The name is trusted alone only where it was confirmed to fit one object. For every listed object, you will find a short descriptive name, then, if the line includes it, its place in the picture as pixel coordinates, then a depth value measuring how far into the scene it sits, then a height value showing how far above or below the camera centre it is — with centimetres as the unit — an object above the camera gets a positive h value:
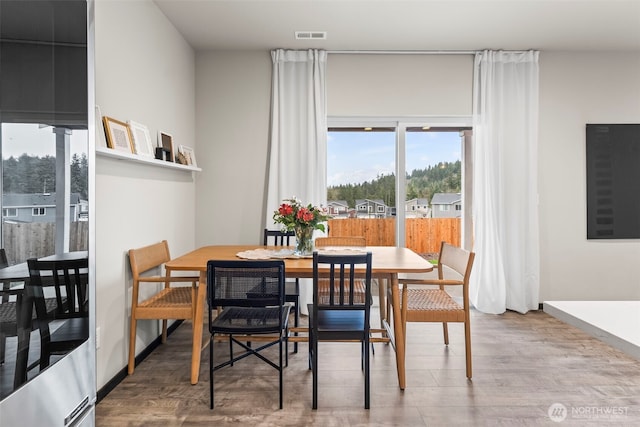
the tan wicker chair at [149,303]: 264 -64
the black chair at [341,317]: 221 -62
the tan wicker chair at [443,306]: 256 -64
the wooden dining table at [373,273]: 246 -38
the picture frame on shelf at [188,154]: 370 +56
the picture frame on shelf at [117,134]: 236 +49
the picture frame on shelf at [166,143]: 328 +59
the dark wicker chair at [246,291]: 218 -45
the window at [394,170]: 438 +48
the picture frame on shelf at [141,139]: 271 +52
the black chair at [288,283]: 305 -60
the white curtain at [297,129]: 414 +88
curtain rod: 418 +172
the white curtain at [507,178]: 416 +36
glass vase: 285 -22
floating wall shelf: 219 +36
